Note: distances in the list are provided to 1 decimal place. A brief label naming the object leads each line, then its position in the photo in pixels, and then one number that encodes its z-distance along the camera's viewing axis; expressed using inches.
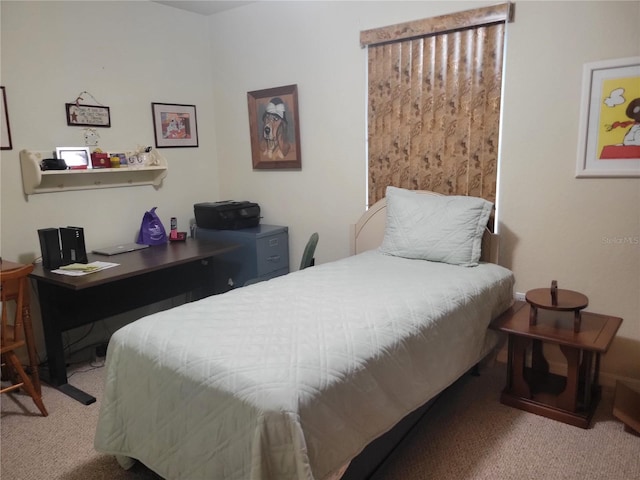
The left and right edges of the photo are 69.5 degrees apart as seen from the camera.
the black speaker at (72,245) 107.3
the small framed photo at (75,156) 114.5
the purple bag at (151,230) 132.0
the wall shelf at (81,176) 108.4
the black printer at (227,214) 138.9
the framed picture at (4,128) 105.3
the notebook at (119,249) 119.4
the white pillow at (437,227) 101.3
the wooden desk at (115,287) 101.1
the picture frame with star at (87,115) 118.1
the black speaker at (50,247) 103.1
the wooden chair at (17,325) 88.3
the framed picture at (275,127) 138.6
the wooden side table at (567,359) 83.8
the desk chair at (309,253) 113.7
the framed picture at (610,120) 89.3
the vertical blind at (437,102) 104.2
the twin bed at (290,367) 52.9
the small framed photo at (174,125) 139.9
